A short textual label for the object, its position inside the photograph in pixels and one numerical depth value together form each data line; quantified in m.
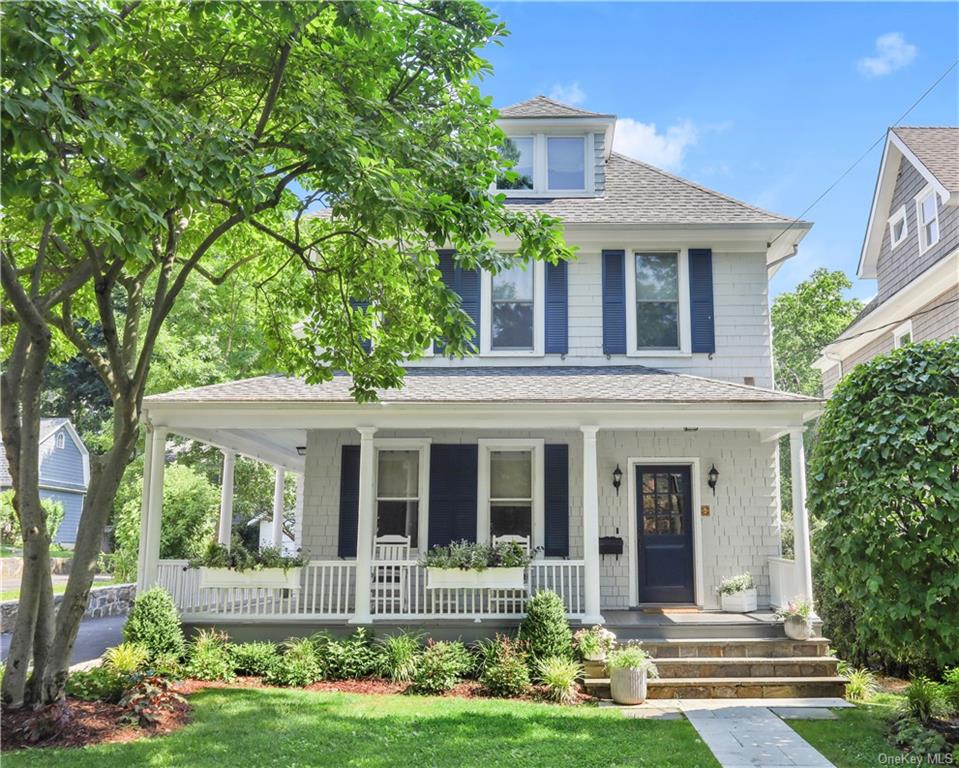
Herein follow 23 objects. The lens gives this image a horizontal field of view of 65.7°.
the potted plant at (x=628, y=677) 8.25
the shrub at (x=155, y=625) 9.02
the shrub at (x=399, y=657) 8.89
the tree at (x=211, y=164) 4.99
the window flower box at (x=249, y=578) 9.84
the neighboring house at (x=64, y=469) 29.62
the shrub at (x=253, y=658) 9.17
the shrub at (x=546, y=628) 8.88
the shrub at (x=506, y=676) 8.41
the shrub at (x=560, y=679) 8.26
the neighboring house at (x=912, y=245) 12.80
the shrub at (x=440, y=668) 8.55
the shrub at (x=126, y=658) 7.88
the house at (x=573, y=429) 9.96
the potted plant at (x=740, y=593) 10.49
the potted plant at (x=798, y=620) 9.22
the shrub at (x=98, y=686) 7.44
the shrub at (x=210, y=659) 8.98
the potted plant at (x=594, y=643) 8.82
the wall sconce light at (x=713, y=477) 11.28
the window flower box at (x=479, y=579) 9.57
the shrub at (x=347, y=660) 9.12
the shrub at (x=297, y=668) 8.88
